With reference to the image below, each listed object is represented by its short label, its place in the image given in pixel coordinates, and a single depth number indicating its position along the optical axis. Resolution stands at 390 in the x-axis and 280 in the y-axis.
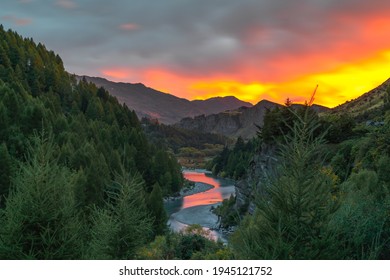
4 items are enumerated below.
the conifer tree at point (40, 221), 14.97
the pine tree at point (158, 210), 67.88
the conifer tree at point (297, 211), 11.74
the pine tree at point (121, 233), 21.11
